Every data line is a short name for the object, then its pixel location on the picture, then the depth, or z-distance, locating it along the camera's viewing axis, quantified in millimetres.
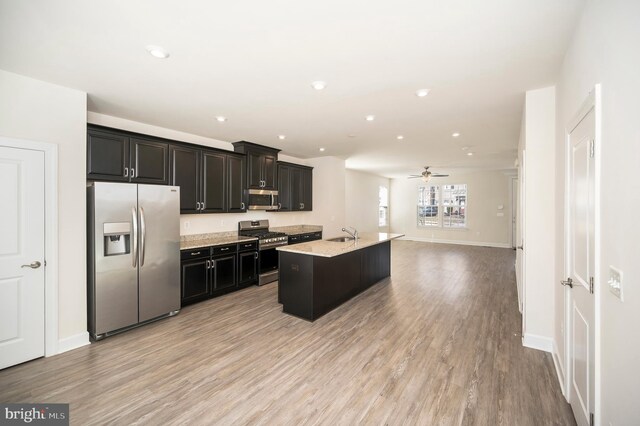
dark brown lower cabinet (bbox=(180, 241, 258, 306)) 4043
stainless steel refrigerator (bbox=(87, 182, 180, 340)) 3057
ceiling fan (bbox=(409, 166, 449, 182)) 7730
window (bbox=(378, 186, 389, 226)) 11641
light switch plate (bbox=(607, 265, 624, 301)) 1191
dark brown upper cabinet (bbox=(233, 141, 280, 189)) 5281
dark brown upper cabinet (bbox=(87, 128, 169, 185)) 3307
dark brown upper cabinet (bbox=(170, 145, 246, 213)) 4264
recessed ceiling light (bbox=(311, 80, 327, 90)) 2734
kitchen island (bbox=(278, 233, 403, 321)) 3564
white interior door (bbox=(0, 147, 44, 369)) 2525
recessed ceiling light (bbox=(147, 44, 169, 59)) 2136
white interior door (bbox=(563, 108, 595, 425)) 1562
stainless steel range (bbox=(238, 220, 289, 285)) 5133
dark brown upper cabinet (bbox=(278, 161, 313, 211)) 6164
